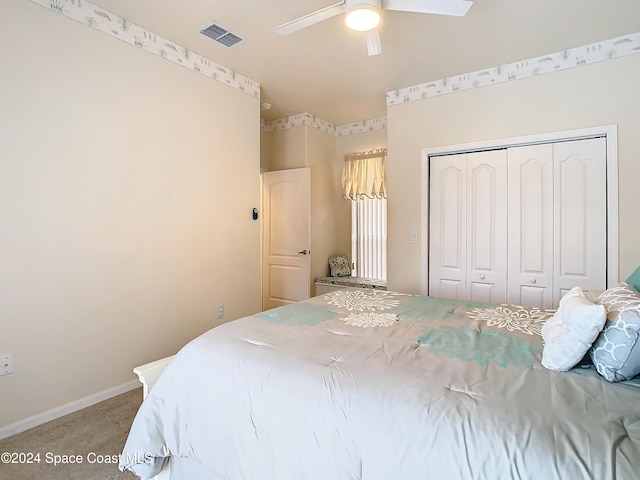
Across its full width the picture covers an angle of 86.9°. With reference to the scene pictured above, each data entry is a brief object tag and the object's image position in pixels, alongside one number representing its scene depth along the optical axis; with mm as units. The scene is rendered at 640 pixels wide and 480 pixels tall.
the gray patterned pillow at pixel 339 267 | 4542
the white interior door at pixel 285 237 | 4160
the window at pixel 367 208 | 4395
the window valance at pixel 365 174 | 4352
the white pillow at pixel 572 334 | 1021
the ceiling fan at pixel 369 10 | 1809
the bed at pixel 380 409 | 797
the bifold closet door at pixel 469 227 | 3094
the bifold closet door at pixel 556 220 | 2705
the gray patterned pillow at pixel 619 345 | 1005
